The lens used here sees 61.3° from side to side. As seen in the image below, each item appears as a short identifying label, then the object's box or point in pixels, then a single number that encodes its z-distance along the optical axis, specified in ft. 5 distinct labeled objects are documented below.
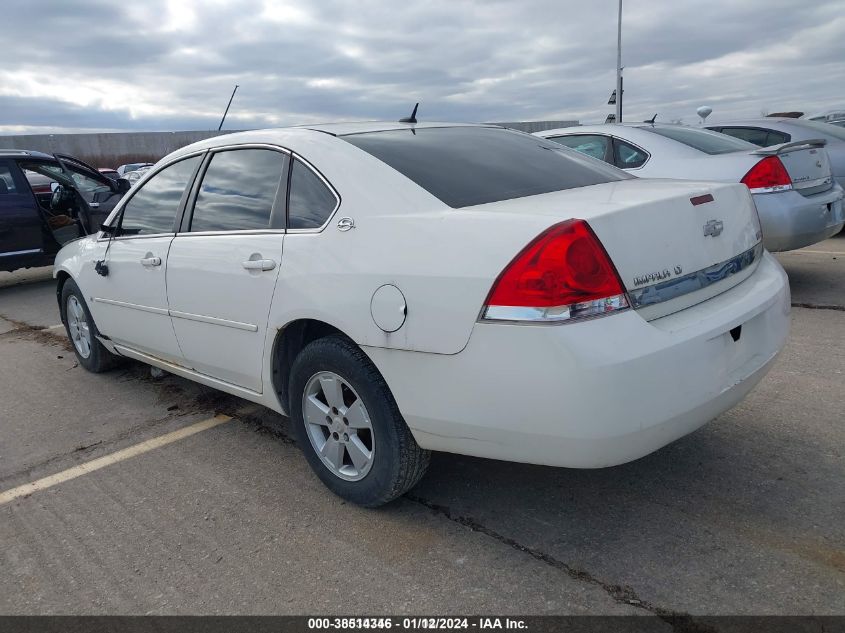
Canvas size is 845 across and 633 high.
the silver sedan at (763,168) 19.47
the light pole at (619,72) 75.00
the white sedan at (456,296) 7.50
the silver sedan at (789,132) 27.66
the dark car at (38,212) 30.96
